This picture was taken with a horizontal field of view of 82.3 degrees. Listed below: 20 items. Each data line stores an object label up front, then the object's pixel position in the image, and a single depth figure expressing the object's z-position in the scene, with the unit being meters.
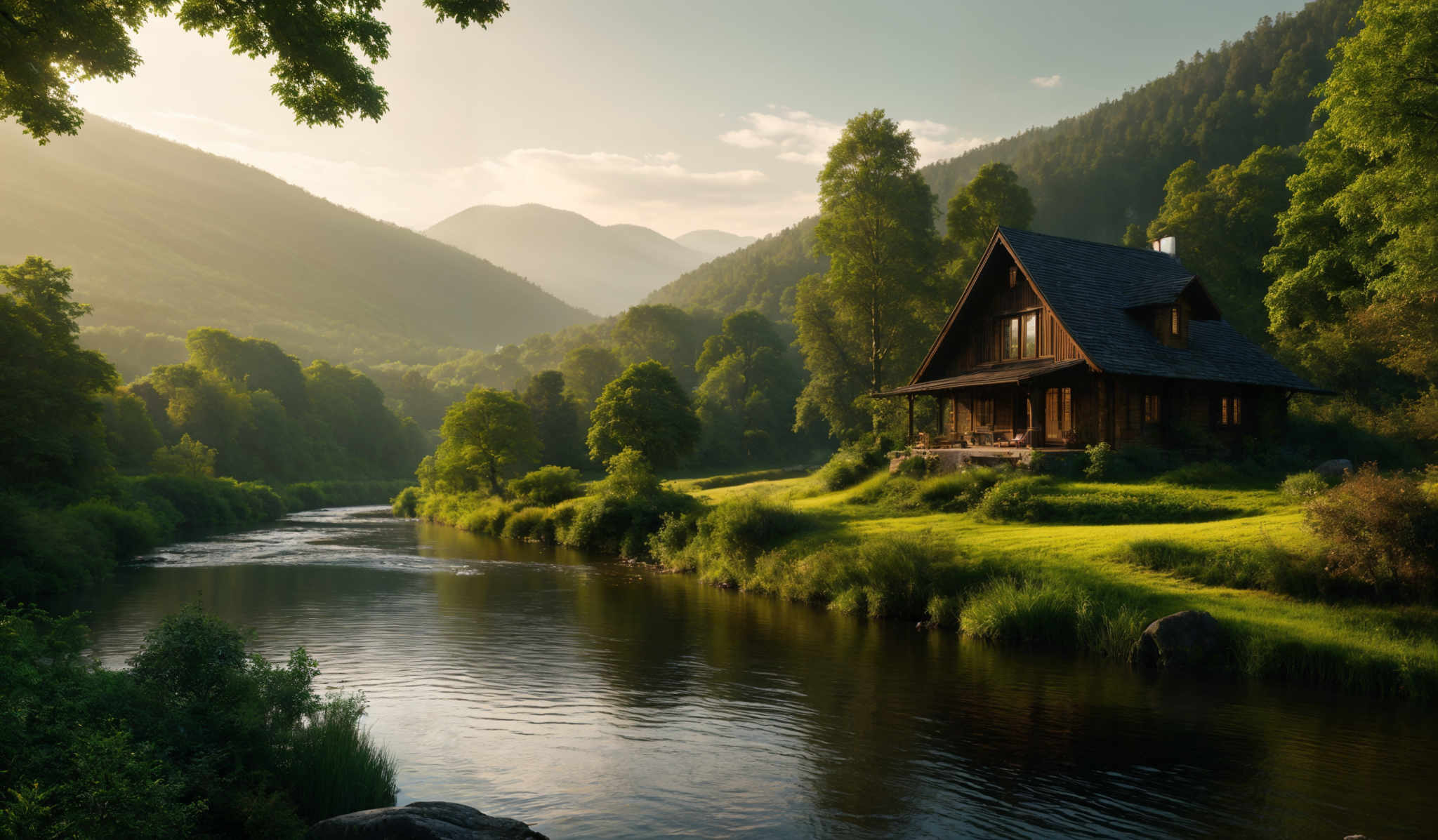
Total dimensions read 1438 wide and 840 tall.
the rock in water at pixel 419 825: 7.58
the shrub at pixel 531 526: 47.84
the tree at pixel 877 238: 48.47
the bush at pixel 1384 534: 15.91
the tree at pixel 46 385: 30.80
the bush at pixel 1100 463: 29.56
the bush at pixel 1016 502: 27.33
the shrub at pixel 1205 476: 28.22
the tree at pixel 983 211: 52.47
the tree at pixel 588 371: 97.56
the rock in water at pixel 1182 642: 16.73
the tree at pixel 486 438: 60.50
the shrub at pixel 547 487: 52.22
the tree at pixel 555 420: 76.69
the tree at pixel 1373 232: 22.19
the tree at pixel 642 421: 53.56
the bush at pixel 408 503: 72.69
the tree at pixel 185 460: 59.53
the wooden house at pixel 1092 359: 33.06
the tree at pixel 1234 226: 54.88
